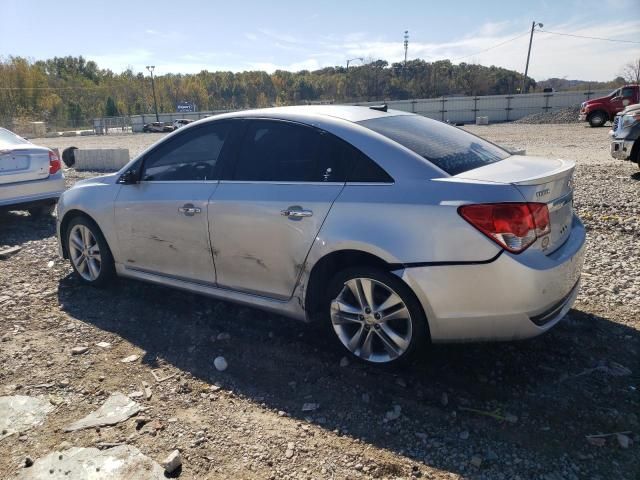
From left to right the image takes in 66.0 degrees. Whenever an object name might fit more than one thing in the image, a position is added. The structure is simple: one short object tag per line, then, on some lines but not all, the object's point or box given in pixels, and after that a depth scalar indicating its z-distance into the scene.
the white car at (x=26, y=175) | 6.92
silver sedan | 2.74
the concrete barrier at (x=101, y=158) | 14.16
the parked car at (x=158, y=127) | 50.03
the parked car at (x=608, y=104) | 26.73
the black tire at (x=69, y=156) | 14.93
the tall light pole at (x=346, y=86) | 93.40
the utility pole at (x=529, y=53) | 53.19
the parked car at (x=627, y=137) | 9.47
